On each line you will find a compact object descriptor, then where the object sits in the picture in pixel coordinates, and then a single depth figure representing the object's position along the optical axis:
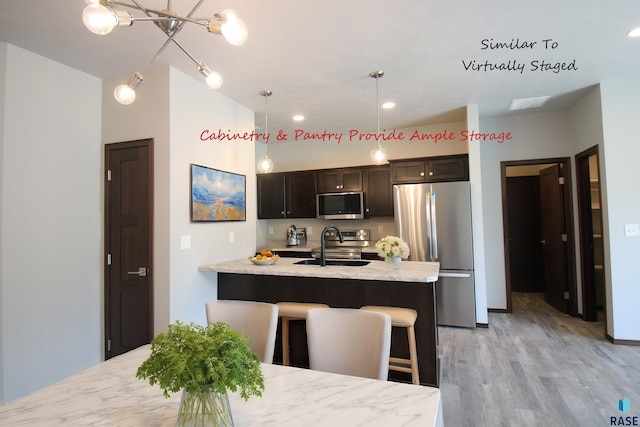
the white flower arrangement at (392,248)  2.64
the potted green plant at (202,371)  0.81
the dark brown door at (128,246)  2.93
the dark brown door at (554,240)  4.46
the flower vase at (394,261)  2.66
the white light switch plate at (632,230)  3.35
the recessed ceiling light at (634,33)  2.48
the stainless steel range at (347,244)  4.61
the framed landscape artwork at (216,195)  3.12
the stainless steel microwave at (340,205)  4.98
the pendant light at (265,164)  3.47
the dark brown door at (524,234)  5.75
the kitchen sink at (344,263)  3.06
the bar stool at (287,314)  2.54
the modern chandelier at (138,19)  1.14
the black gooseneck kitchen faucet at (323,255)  2.83
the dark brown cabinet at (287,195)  5.28
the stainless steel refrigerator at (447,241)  3.96
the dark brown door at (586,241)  4.12
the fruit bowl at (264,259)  3.02
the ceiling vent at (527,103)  3.85
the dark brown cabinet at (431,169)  4.29
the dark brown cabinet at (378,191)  4.88
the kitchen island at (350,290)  2.50
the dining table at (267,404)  0.95
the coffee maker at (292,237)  5.46
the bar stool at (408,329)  2.28
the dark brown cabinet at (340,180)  5.05
